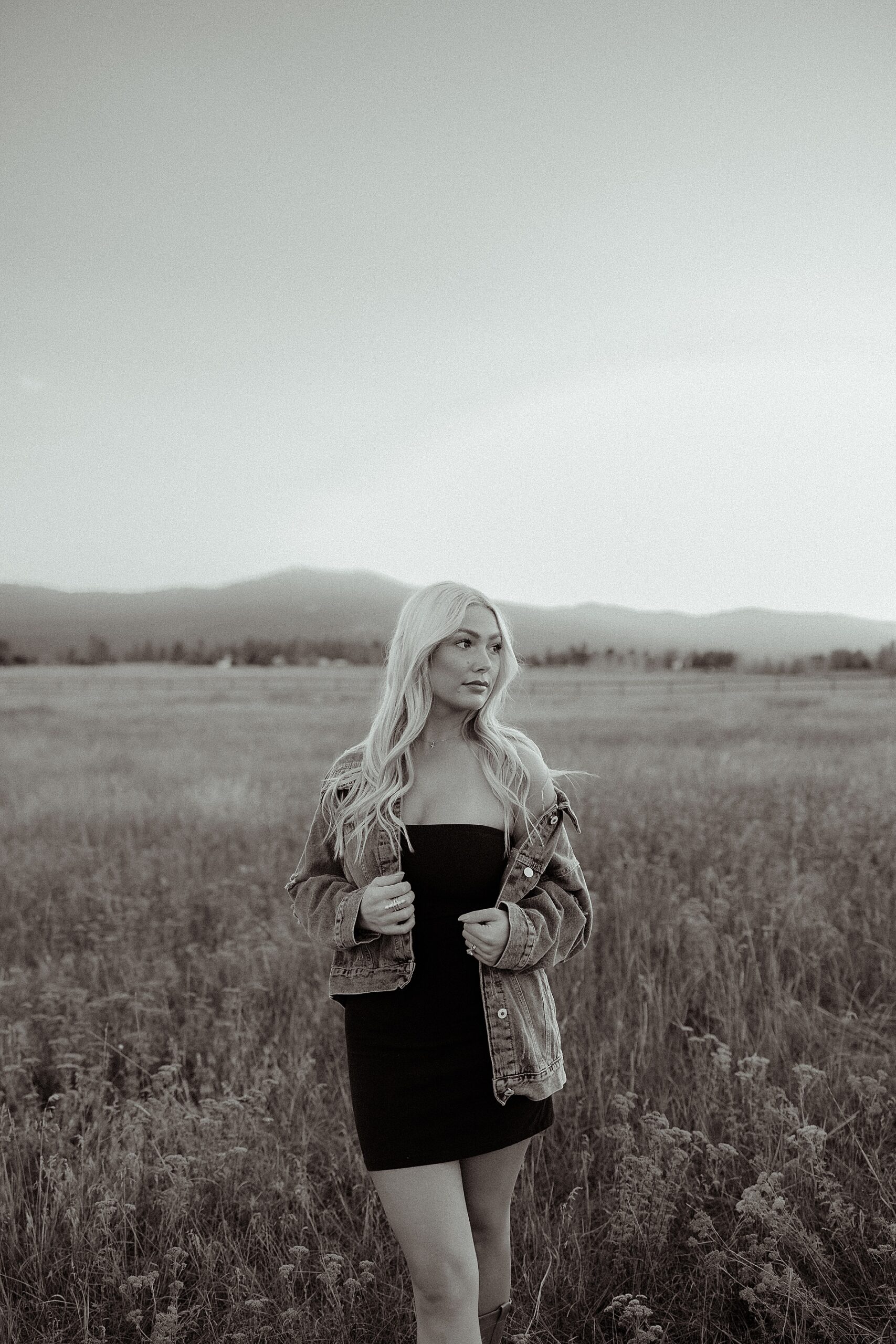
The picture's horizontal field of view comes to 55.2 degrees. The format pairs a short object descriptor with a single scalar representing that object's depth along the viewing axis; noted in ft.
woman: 7.55
